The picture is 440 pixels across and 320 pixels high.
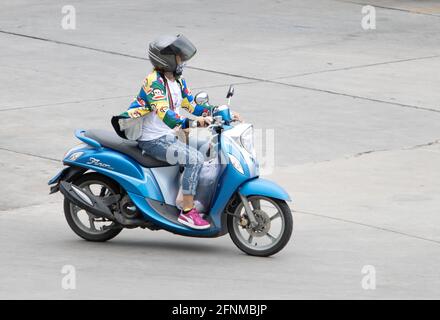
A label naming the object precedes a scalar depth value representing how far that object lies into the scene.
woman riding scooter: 17.88
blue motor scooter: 17.84
